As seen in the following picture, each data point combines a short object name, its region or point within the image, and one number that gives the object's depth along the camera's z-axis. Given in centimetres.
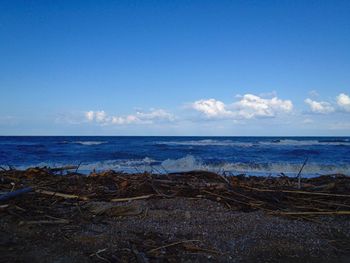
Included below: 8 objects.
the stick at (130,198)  591
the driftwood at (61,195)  580
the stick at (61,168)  830
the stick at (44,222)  447
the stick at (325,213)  512
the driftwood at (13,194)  502
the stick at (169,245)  369
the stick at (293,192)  576
